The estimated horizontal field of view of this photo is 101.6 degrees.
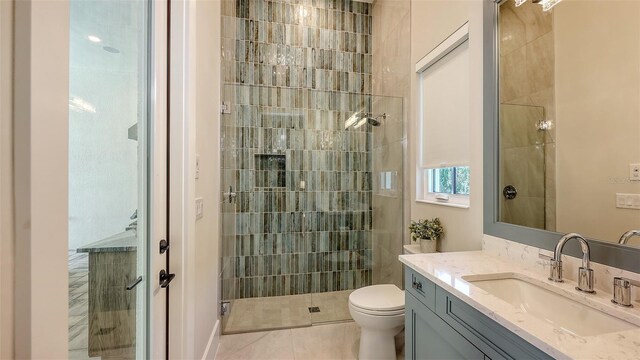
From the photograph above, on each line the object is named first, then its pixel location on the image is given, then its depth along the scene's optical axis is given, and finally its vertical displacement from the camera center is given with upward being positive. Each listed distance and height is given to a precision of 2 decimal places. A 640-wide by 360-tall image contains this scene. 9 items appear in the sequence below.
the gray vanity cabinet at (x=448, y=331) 0.79 -0.55
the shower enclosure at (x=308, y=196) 2.66 -0.17
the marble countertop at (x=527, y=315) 0.62 -0.40
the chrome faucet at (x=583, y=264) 0.91 -0.30
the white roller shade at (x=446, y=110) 1.74 +0.52
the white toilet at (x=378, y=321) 1.64 -0.90
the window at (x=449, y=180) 1.79 +0.00
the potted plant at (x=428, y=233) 1.84 -0.38
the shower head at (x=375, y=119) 2.68 +0.66
